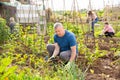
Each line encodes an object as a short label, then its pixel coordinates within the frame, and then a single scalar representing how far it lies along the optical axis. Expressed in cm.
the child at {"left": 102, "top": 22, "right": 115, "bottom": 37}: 1459
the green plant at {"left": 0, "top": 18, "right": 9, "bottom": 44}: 1063
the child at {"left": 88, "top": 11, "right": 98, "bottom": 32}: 1396
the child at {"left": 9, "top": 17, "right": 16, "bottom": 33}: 1429
